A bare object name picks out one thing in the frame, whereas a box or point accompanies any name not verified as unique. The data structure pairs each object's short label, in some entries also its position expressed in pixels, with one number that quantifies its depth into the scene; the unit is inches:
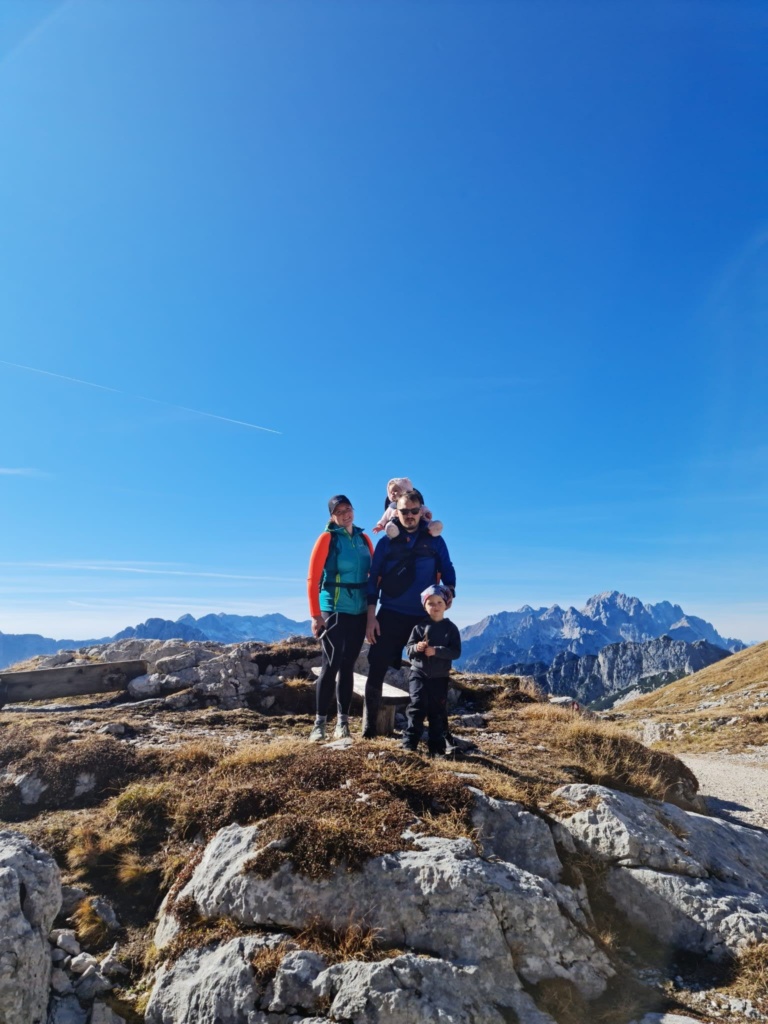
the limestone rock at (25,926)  198.4
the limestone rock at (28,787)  352.1
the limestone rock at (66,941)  226.1
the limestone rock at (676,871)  239.3
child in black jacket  360.5
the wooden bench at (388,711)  439.5
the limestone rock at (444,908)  206.2
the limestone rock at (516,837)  254.5
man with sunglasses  392.8
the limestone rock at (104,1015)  200.7
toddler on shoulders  427.5
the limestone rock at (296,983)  183.8
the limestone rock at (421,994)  175.8
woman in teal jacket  397.1
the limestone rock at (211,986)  188.2
